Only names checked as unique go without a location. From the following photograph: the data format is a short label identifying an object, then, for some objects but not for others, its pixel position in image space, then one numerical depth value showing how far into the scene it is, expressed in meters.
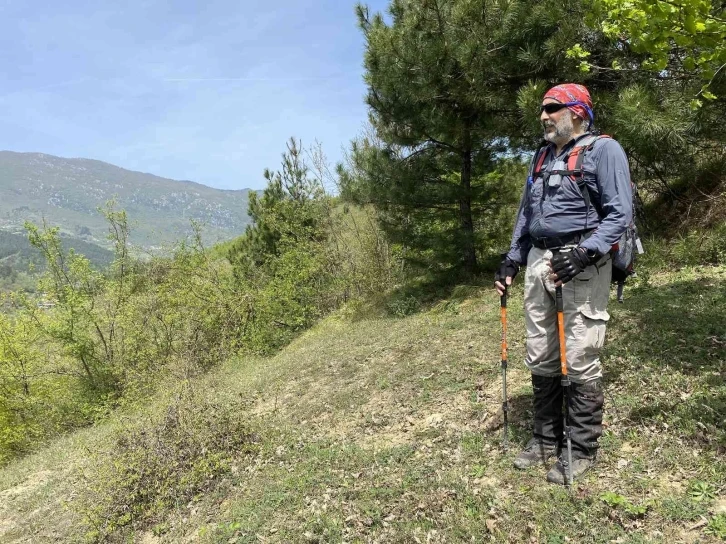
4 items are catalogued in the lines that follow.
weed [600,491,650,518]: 2.74
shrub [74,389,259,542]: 4.64
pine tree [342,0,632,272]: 6.99
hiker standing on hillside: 2.70
